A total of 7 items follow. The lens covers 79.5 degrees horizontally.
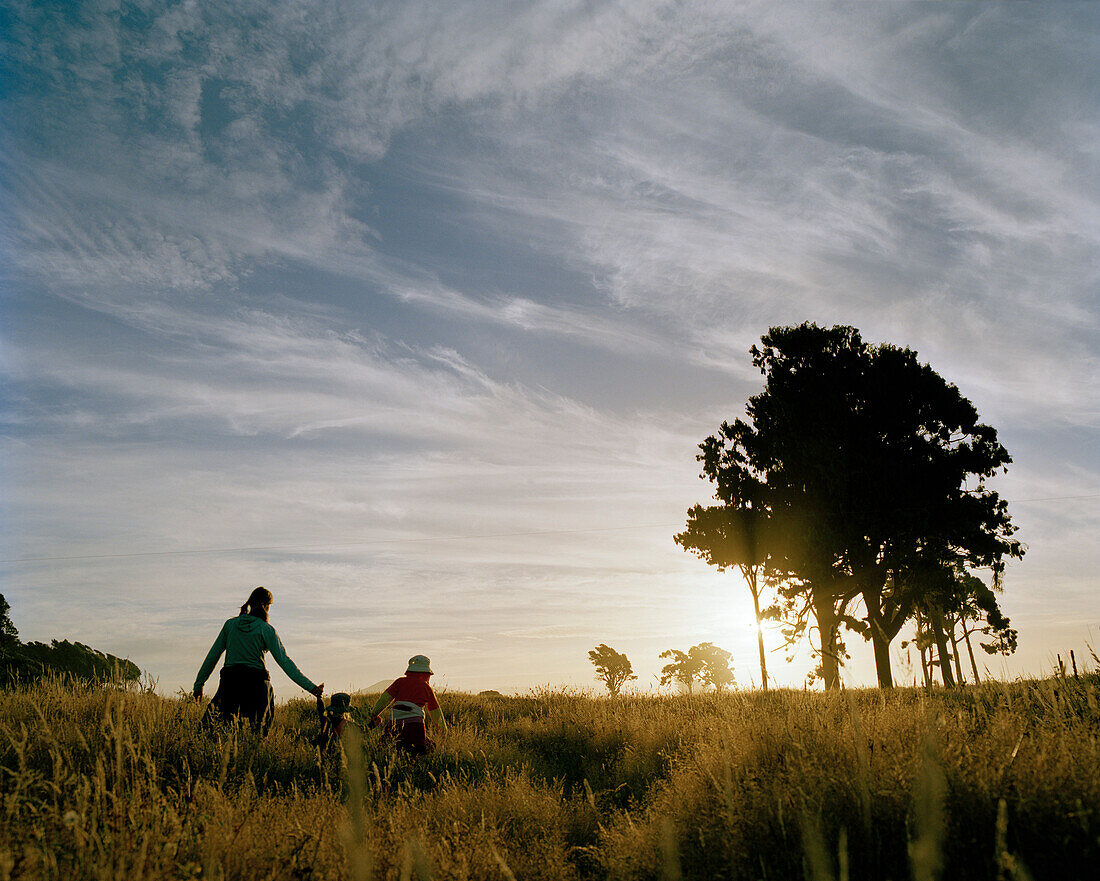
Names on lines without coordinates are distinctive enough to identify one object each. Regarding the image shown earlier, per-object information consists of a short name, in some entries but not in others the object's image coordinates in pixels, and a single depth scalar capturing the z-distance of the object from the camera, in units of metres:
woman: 7.11
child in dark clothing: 7.12
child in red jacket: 7.50
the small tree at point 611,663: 46.62
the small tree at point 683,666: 46.69
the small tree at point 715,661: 48.62
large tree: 19.30
